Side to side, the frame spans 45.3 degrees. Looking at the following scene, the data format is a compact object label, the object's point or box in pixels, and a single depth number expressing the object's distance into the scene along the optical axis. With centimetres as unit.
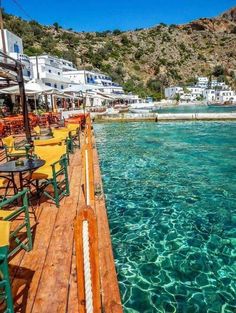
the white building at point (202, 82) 11978
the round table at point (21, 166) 476
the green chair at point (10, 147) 828
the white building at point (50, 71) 4162
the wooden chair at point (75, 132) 1241
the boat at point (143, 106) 4979
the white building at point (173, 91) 11110
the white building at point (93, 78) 6506
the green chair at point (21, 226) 322
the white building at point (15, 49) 3688
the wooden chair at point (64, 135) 1039
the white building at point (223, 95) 10839
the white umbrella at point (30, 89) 1595
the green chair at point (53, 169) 546
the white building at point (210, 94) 11364
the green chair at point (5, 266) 246
